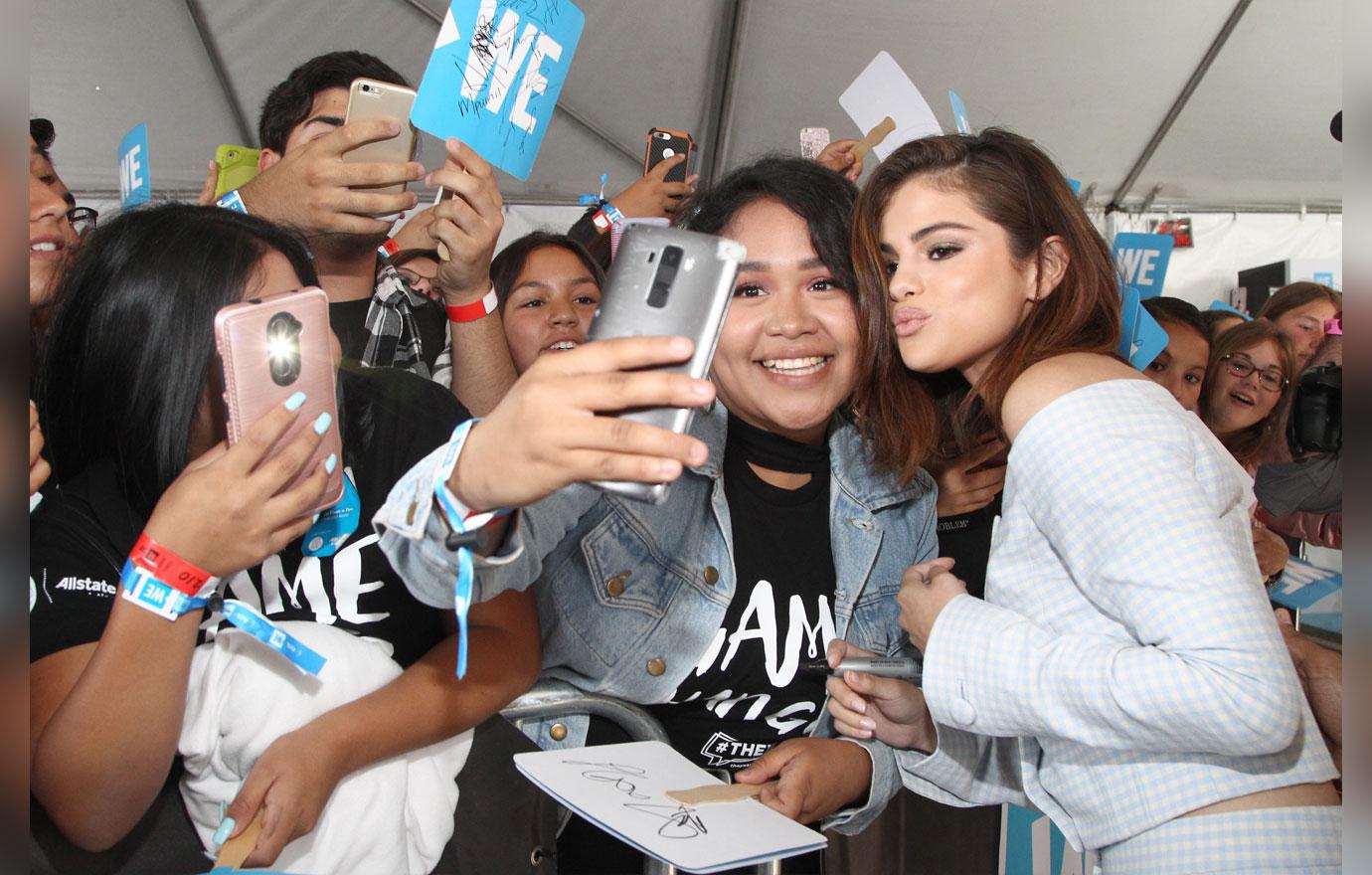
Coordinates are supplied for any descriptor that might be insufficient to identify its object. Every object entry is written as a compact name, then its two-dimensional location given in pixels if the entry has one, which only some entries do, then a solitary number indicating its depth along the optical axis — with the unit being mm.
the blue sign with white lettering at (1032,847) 1657
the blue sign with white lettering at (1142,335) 1800
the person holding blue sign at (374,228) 1524
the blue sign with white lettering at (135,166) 1897
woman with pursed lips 989
